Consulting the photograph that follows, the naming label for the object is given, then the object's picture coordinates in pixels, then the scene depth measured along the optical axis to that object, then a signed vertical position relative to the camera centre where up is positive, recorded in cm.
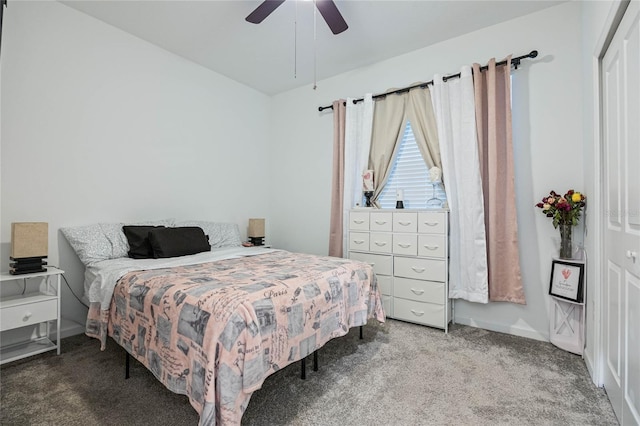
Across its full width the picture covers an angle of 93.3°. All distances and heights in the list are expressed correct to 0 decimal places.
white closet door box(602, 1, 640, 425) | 136 +1
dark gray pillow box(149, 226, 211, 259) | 268 -23
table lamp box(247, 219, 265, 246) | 404 -20
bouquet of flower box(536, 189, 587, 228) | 235 +11
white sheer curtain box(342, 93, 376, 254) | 366 +74
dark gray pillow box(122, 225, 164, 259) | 270 -24
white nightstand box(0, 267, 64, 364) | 208 -68
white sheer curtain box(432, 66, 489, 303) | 283 +33
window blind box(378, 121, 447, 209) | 331 +44
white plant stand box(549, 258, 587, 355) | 234 -85
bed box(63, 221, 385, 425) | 132 -54
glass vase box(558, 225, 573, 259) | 241 -18
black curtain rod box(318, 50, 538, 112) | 265 +143
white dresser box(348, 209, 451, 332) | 280 -40
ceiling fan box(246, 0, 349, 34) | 220 +156
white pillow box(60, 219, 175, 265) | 253 -22
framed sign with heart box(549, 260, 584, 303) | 229 -47
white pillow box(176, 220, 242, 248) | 348 -19
